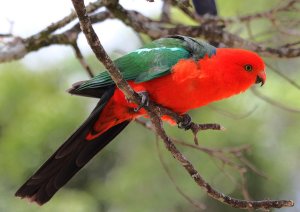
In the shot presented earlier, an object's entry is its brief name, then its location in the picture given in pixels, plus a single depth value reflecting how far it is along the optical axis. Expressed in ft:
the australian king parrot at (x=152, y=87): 19.92
